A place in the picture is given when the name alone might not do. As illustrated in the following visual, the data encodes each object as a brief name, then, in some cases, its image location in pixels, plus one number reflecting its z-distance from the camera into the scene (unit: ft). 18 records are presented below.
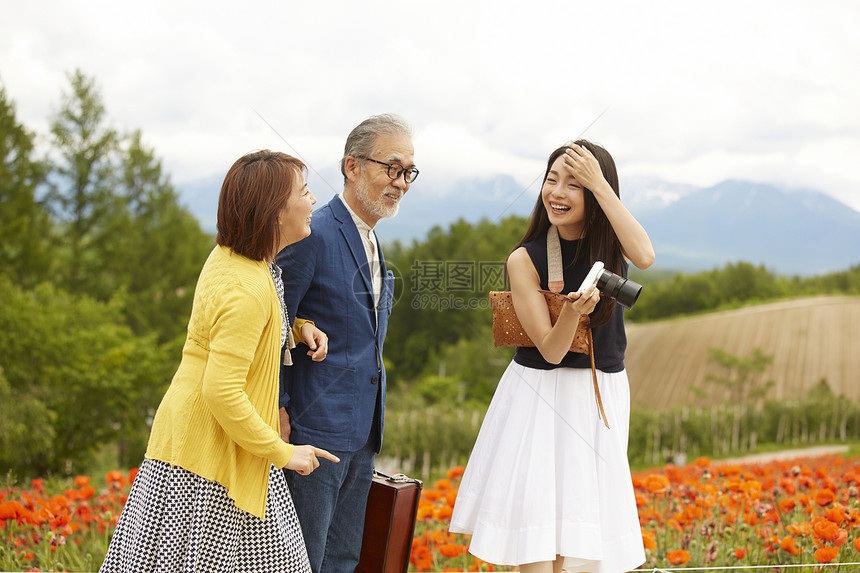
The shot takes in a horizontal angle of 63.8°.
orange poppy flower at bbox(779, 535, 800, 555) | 9.00
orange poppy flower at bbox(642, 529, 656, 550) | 9.16
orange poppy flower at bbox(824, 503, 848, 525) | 8.92
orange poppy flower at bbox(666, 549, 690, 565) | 8.96
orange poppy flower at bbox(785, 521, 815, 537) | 9.06
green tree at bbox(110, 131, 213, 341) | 74.28
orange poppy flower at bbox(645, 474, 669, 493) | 9.96
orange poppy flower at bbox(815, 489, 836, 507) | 9.74
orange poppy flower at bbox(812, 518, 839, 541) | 8.52
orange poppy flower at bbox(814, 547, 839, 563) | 8.30
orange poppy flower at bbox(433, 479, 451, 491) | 11.27
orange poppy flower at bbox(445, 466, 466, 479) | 11.54
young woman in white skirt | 7.16
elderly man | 7.20
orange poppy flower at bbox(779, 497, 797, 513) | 9.97
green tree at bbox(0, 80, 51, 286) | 63.41
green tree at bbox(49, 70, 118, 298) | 72.54
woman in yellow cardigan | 5.62
